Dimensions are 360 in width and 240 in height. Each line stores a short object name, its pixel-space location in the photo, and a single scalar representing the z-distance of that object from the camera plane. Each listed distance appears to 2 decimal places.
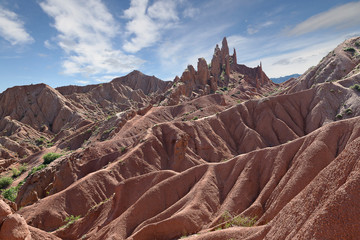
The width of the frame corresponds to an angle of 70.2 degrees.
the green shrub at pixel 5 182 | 54.94
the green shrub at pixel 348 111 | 49.69
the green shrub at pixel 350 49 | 82.09
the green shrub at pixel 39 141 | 87.91
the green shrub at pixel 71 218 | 33.32
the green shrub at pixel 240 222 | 20.83
